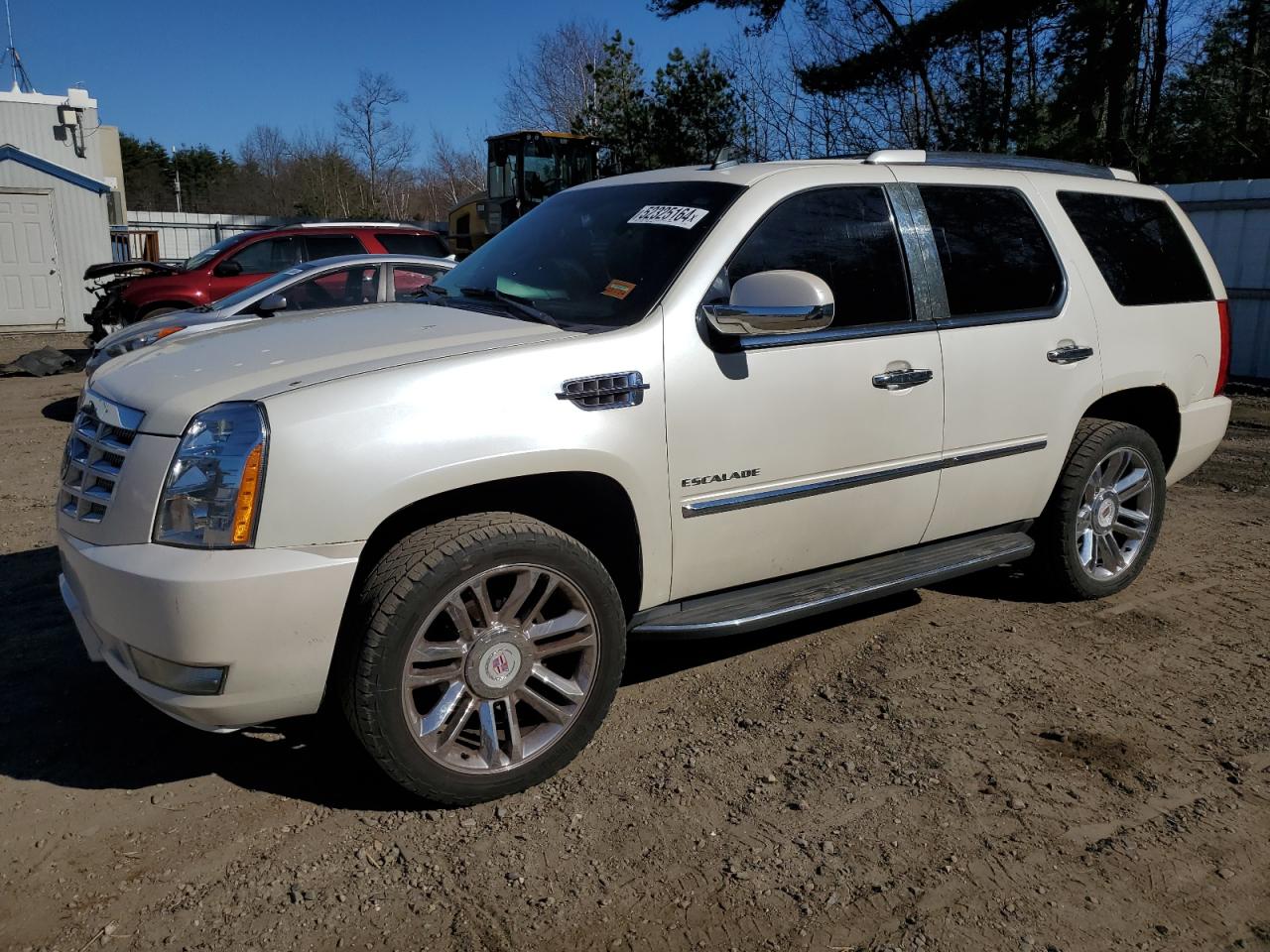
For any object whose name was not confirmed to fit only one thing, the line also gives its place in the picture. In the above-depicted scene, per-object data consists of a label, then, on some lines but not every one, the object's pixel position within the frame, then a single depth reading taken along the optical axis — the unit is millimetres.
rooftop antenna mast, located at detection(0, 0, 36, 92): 28219
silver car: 8828
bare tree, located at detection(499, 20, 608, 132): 40344
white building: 21406
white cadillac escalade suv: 2812
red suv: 12469
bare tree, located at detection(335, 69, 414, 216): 48594
